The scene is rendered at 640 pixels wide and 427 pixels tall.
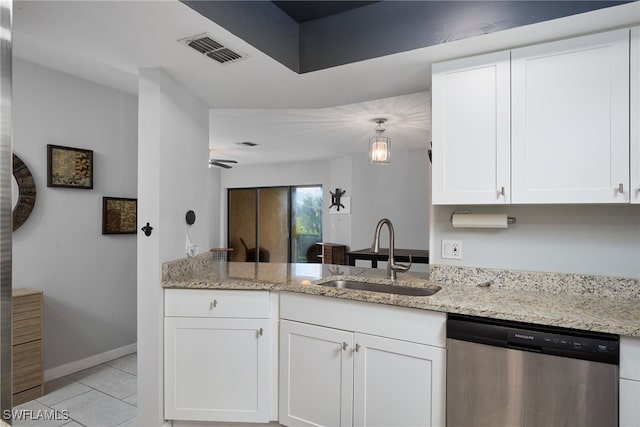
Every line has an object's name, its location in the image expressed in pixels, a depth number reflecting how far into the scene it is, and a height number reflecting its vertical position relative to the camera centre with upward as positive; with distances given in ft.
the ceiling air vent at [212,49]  5.66 +2.79
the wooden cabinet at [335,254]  18.76 -2.09
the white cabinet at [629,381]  4.13 -1.93
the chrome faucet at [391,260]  7.06 -0.91
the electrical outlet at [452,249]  6.81 -0.65
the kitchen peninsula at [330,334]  5.23 -2.05
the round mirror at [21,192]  8.37 +0.49
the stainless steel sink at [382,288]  6.63 -1.43
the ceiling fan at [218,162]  19.59 +2.91
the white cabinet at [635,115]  4.96 +1.43
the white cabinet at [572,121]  5.09 +1.45
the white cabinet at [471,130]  5.82 +1.45
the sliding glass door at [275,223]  21.84 -0.59
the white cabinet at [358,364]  5.25 -2.42
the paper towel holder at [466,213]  6.35 +0.02
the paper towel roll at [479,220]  6.19 -0.09
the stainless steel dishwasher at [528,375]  4.23 -2.05
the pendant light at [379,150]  12.16 +2.24
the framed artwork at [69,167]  9.04 +1.22
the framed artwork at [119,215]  10.28 -0.05
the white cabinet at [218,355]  6.55 -2.65
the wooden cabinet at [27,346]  7.92 -3.04
